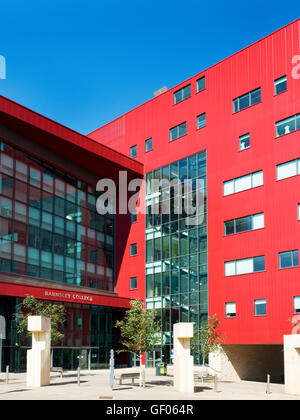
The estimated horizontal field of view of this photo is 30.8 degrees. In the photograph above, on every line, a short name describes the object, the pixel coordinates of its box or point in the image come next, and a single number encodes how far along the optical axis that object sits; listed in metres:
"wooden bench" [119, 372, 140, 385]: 29.09
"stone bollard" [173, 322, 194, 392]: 25.92
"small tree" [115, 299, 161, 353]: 33.03
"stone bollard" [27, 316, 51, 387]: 28.41
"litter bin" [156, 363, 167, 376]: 39.88
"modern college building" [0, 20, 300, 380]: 39.31
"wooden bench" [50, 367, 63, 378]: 36.59
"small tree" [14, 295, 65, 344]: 38.09
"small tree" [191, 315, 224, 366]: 38.44
